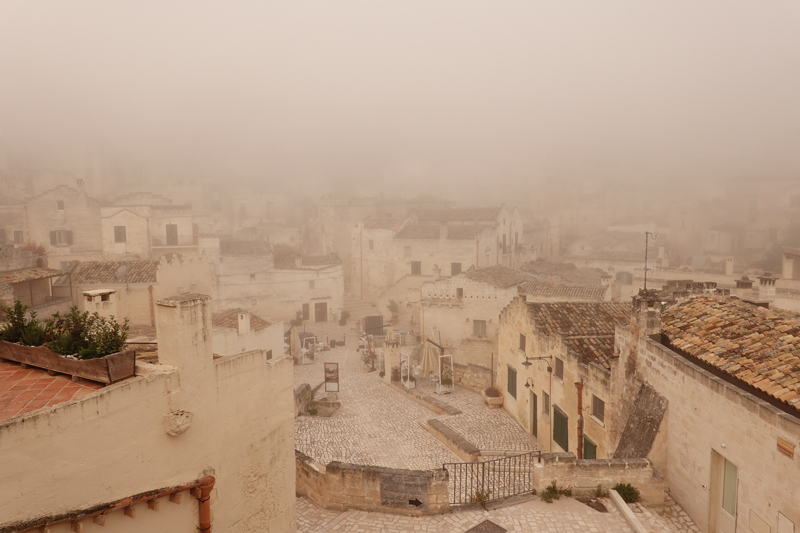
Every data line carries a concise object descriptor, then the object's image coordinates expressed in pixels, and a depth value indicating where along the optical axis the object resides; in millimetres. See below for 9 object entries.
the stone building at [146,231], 39094
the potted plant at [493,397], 23859
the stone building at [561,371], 15930
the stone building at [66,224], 41531
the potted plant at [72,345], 8188
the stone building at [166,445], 6766
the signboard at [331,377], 24812
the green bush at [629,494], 11602
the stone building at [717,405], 8961
